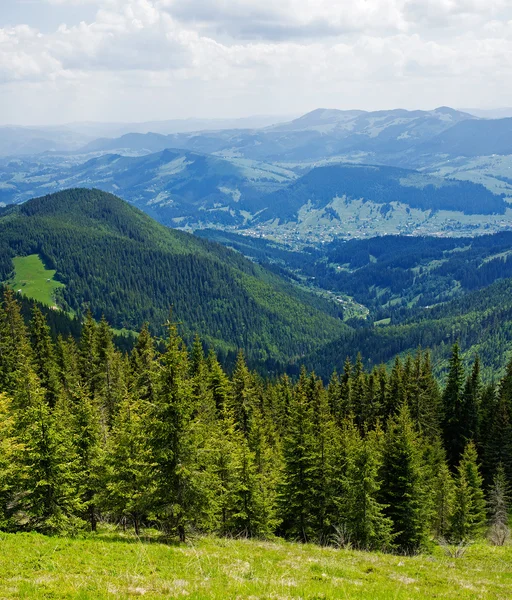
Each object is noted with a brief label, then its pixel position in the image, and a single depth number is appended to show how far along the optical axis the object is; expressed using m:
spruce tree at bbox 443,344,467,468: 76.62
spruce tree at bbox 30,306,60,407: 67.06
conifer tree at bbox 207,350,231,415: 68.12
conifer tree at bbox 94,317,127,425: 67.75
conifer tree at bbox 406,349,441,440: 72.81
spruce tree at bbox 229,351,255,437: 69.88
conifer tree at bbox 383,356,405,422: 78.94
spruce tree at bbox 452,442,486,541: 50.91
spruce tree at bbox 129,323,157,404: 63.12
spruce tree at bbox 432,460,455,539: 53.69
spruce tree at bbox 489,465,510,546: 53.84
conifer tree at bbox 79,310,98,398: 72.44
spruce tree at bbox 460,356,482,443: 75.75
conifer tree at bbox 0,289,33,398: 63.92
